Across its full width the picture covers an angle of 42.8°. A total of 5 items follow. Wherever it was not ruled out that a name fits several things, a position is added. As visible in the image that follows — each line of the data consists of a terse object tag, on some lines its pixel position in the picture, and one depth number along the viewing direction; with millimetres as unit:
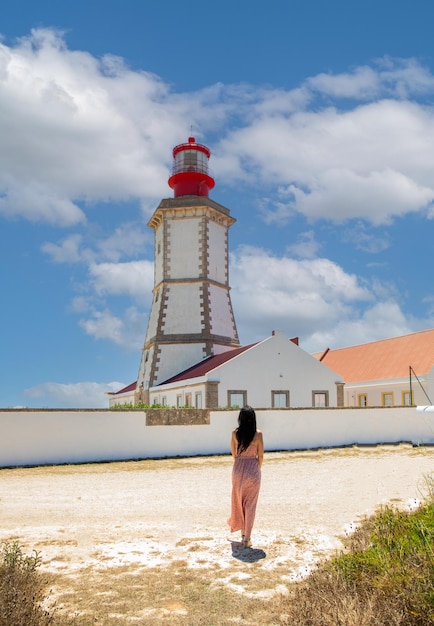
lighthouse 30094
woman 6832
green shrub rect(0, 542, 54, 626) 4027
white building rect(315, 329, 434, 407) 28141
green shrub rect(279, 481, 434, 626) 3984
